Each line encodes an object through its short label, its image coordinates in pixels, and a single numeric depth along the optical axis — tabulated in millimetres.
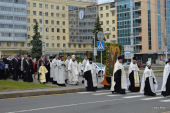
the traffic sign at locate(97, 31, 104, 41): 22416
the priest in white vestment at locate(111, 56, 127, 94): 14742
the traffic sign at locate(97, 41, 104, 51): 19842
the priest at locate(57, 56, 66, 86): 18359
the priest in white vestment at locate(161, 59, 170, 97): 13258
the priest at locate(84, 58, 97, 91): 16672
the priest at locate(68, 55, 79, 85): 19266
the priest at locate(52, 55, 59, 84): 18938
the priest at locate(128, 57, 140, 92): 15651
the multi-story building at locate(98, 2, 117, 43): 88750
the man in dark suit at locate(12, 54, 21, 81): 20352
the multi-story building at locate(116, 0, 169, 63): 76750
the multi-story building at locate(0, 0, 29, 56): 75319
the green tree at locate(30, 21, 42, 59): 67800
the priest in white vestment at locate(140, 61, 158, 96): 13930
